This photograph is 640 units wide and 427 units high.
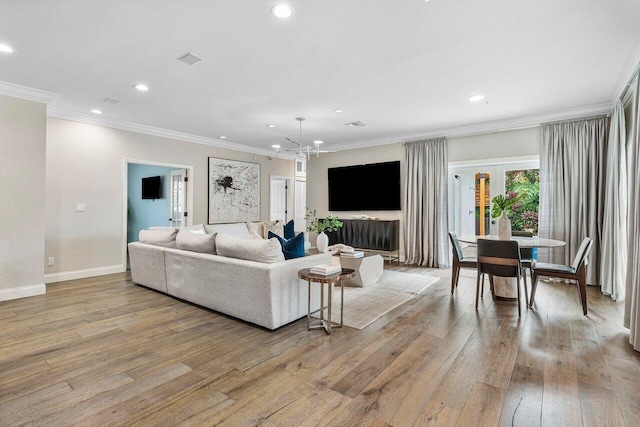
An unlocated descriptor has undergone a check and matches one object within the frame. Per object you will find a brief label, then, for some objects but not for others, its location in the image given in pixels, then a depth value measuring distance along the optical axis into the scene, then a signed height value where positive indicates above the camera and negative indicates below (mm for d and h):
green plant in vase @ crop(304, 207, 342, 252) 4816 -356
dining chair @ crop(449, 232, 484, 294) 4062 -627
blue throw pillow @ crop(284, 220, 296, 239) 5320 -311
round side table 2834 -606
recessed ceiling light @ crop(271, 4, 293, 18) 2326 +1506
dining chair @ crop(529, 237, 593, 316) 3332 -644
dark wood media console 6515 -473
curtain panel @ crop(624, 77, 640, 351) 2590 -315
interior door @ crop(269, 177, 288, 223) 8750 +379
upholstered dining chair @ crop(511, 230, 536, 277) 4490 -564
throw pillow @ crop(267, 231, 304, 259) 3260 -360
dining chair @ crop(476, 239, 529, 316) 3348 -493
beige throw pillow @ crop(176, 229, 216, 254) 3613 -344
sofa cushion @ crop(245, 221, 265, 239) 6143 -282
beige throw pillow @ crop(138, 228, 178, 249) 4211 -331
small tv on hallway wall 7188 +580
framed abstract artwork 6930 +501
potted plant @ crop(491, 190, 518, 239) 3899 -94
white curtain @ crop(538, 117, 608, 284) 4613 +419
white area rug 3316 -1072
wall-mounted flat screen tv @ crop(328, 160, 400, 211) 6754 +570
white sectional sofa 2918 -722
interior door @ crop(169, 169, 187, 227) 6598 +310
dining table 3935 -917
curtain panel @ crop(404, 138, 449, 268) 6059 +168
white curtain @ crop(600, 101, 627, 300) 3979 -35
